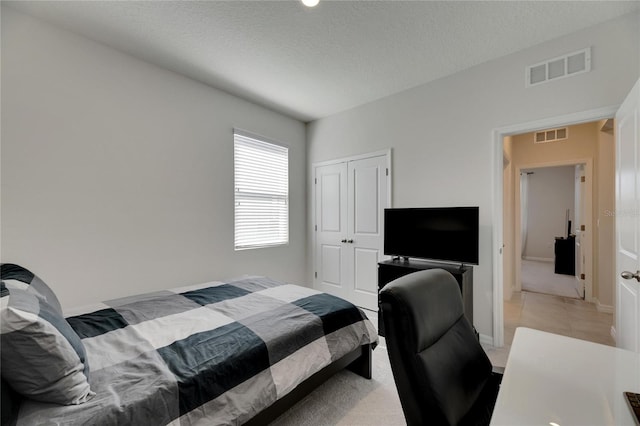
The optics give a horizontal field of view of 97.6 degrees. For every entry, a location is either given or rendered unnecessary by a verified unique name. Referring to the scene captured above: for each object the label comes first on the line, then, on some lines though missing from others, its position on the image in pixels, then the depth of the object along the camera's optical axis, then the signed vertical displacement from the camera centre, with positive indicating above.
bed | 1.04 -0.71
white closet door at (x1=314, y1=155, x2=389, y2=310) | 3.68 -0.20
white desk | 0.76 -0.55
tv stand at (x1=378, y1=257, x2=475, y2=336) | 2.56 -0.59
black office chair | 0.90 -0.51
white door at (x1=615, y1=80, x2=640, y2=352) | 1.74 -0.06
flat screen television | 2.69 -0.22
